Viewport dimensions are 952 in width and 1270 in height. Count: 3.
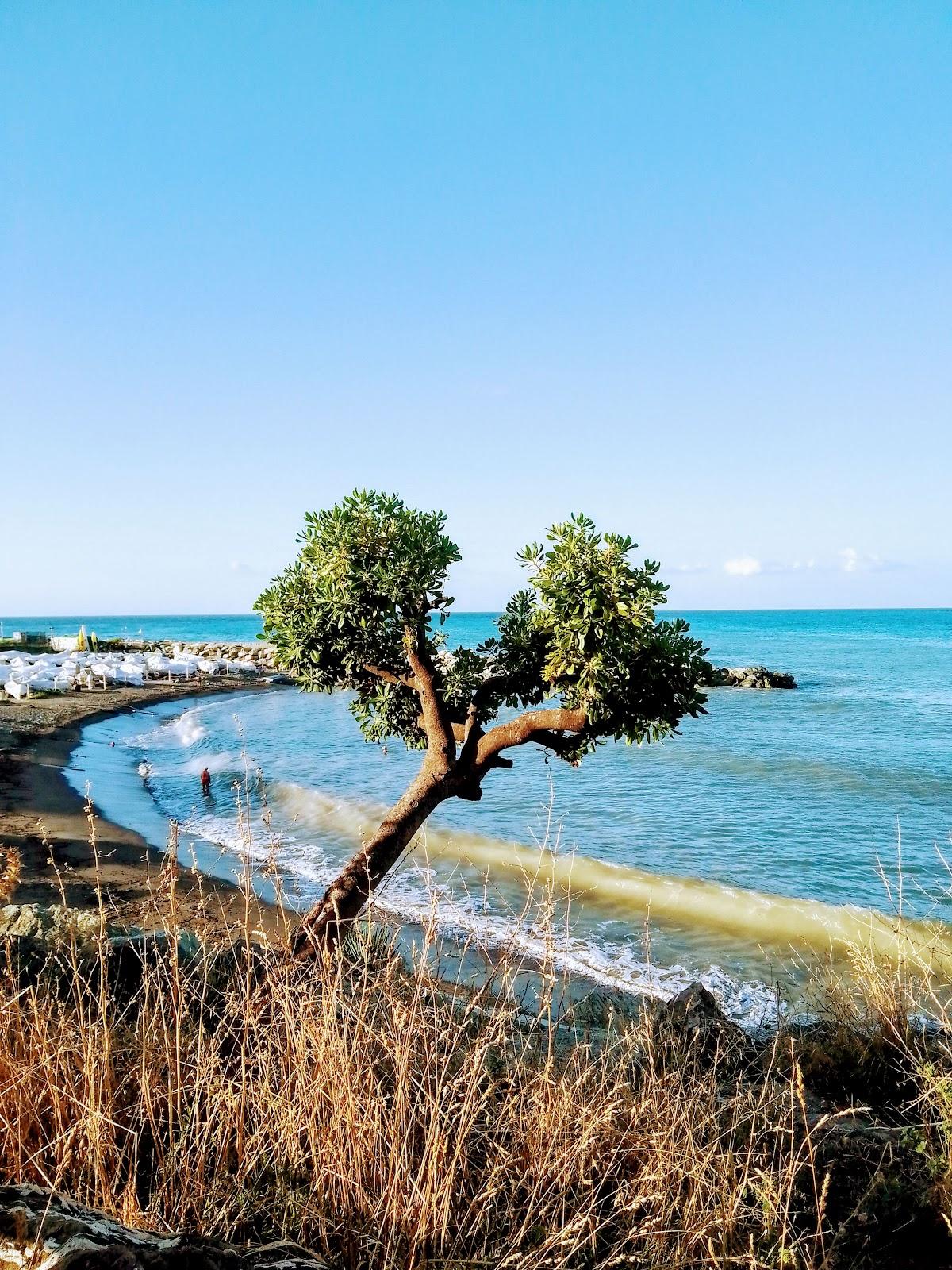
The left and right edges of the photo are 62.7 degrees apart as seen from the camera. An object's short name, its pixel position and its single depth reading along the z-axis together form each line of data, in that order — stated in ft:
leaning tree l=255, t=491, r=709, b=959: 19.48
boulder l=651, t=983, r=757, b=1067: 19.06
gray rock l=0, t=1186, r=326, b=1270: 6.44
